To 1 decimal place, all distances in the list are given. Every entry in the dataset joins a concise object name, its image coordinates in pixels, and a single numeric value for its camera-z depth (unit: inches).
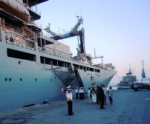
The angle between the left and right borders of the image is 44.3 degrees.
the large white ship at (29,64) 584.1
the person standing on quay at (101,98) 499.2
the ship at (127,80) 2474.2
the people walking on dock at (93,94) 676.7
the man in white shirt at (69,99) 424.3
